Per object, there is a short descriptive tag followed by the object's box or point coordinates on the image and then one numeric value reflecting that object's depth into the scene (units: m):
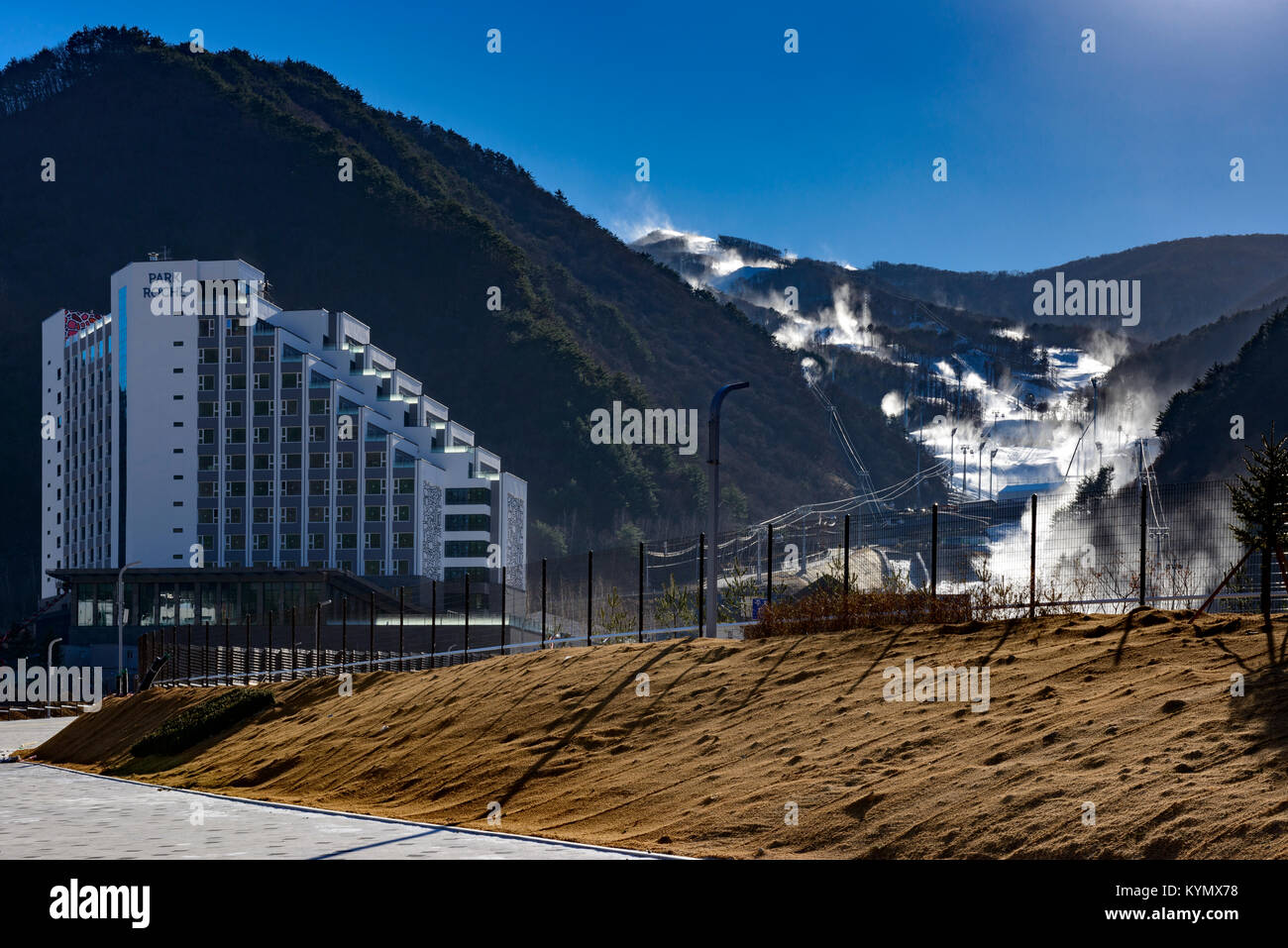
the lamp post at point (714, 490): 25.95
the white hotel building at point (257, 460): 121.38
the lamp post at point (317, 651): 43.66
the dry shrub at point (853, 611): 24.33
